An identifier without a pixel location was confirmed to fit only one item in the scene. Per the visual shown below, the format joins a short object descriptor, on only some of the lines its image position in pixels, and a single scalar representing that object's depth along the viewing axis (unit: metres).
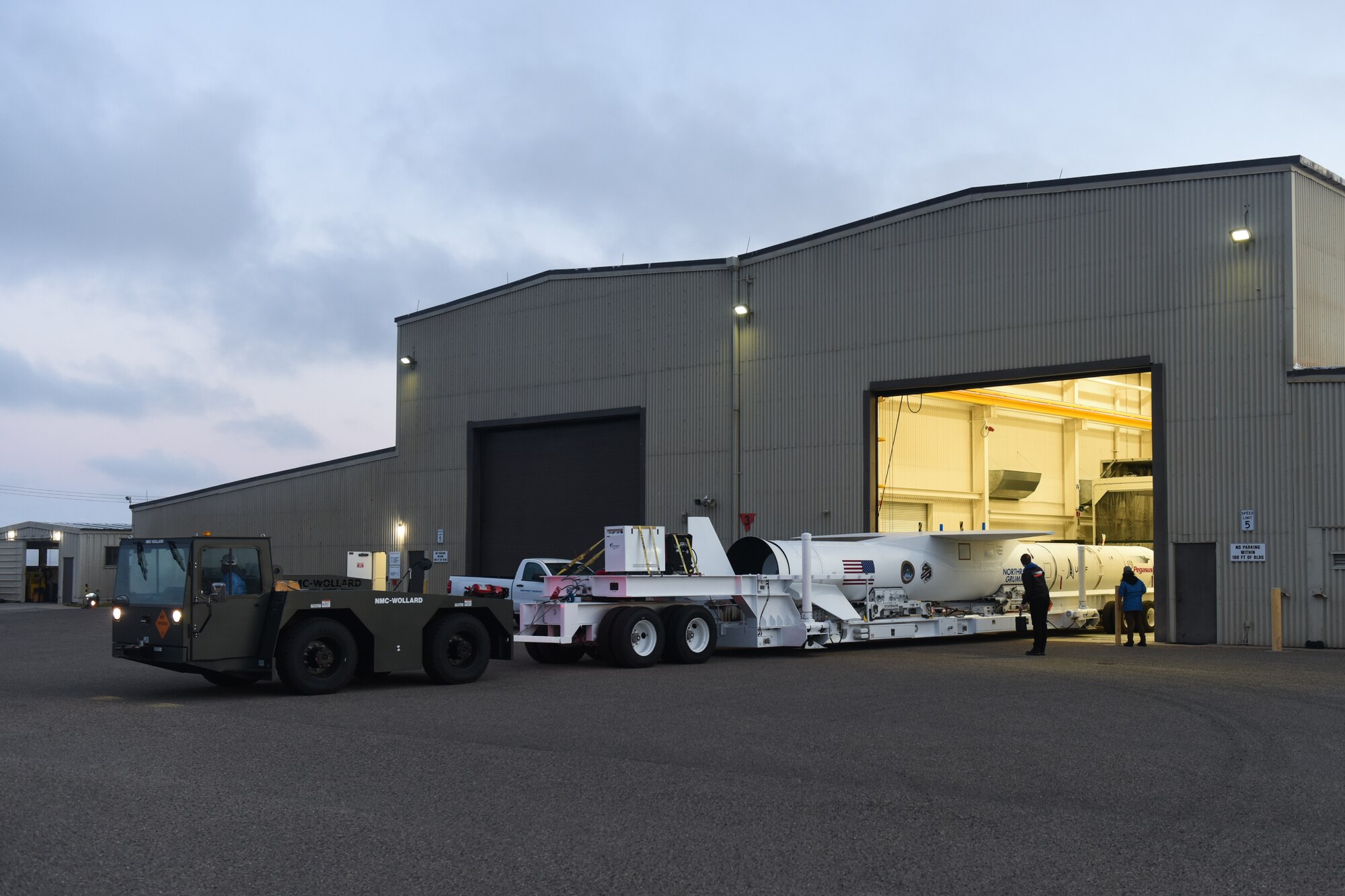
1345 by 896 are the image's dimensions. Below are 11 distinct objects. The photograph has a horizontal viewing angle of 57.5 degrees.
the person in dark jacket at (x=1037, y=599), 21.34
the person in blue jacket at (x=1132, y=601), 22.97
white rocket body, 22.55
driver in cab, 15.00
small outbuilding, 52.75
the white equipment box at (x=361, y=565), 18.72
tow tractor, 14.70
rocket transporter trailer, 19.61
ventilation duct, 33.25
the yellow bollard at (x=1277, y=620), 21.94
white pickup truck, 23.23
